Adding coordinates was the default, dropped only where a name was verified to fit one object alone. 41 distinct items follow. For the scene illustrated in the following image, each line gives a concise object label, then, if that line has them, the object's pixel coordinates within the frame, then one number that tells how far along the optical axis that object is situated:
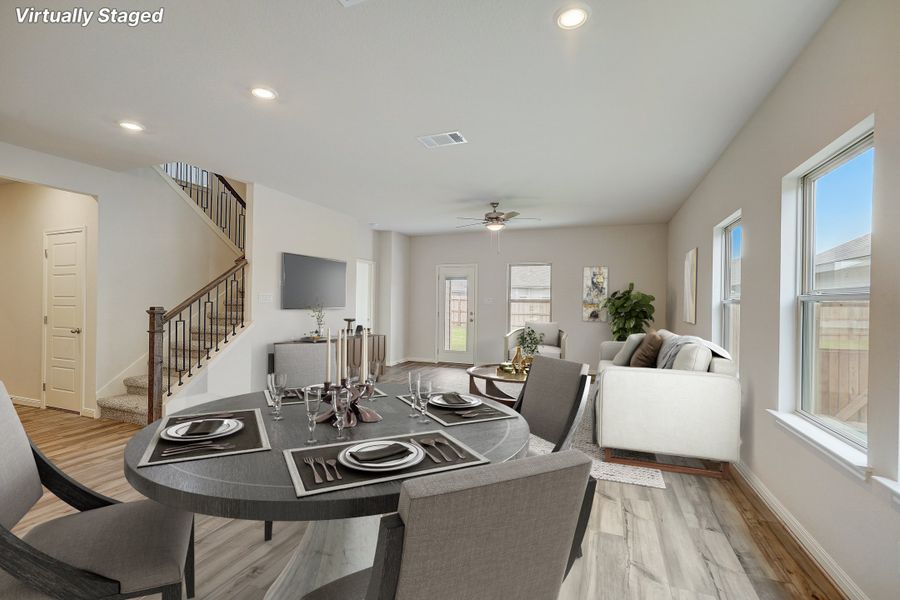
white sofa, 3.08
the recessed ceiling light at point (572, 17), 1.96
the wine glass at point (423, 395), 1.67
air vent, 3.50
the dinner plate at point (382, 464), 1.15
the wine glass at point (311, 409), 1.37
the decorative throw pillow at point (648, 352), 4.06
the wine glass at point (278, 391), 1.60
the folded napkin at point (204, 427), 1.43
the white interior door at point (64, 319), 4.69
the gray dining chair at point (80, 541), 1.06
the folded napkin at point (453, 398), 1.88
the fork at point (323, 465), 1.10
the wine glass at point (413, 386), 1.70
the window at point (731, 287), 3.74
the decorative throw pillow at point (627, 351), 4.74
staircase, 3.84
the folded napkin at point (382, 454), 1.21
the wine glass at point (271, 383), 1.62
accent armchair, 6.75
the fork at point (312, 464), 1.09
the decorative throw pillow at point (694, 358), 3.27
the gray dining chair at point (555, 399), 1.81
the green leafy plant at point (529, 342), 5.16
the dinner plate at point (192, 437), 1.37
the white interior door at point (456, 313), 8.44
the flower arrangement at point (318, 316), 5.90
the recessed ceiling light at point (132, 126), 3.30
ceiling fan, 5.51
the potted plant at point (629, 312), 6.61
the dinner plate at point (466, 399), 1.83
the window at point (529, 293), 7.97
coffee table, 4.38
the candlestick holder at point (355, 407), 1.59
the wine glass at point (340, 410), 1.49
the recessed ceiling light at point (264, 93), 2.76
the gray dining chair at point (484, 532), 0.66
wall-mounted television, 5.46
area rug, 3.05
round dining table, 1.00
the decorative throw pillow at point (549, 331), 7.11
